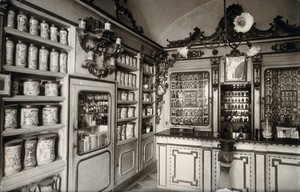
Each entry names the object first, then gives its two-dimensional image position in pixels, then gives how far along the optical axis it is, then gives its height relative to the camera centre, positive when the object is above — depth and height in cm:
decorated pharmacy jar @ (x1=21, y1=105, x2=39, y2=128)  208 -18
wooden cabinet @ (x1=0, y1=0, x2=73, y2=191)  190 +4
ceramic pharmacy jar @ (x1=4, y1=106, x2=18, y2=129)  190 -17
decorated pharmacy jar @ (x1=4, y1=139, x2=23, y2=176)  188 -52
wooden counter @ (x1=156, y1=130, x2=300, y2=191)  313 -100
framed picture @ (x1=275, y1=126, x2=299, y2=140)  335 -52
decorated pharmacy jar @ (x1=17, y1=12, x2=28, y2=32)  202 +71
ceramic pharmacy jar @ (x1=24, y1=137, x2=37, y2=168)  209 -53
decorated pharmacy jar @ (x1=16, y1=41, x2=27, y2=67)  201 +41
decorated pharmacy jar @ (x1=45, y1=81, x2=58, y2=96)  233 +10
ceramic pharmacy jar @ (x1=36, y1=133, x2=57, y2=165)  221 -53
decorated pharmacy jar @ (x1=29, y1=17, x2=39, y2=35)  215 +71
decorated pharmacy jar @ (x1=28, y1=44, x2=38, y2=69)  214 +40
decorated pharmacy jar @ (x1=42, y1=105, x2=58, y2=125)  229 -18
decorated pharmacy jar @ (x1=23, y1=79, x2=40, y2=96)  211 +10
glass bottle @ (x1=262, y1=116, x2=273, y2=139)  336 -52
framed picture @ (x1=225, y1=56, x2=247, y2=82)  471 +66
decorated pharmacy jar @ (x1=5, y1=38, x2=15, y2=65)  189 +39
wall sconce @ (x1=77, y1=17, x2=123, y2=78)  275 +72
